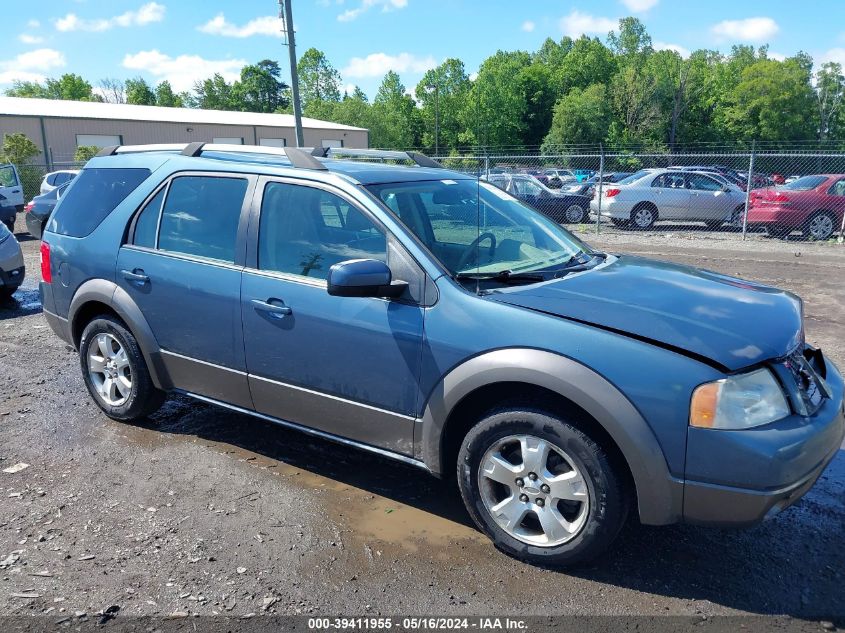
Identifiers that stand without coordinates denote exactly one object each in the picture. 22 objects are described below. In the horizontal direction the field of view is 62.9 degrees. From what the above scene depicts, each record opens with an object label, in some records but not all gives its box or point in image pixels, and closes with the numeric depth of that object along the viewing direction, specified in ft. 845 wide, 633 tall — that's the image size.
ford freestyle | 9.11
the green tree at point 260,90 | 341.41
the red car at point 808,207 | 49.08
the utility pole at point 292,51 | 47.06
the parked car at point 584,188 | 64.90
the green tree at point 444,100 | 253.65
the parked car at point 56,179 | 63.29
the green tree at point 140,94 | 327.55
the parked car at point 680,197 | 56.54
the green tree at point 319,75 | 319.47
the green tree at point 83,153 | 113.17
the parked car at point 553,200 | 61.42
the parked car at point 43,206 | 53.88
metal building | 130.06
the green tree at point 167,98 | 345.92
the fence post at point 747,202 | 48.85
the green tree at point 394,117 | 215.31
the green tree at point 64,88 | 317.42
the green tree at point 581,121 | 214.28
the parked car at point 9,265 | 28.99
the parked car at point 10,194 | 55.48
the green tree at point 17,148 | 98.07
